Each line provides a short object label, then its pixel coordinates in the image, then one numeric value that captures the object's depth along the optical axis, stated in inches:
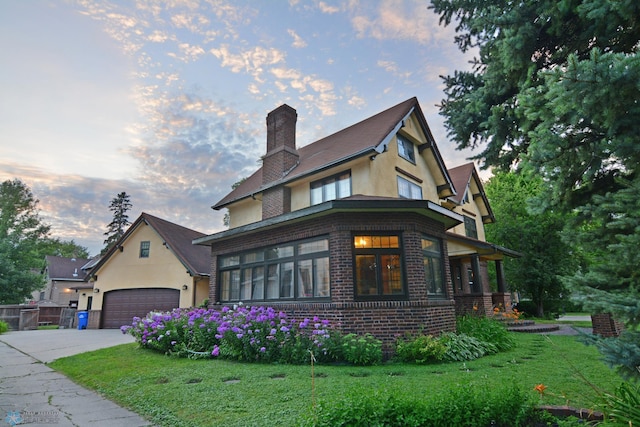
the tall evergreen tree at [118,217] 1918.1
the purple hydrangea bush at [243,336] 294.7
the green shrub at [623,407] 120.2
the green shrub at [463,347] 300.2
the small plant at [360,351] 285.3
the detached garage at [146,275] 690.2
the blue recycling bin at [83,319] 750.5
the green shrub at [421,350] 288.0
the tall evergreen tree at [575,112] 131.4
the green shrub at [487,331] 349.3
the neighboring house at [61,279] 1498.5
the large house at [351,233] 333.4
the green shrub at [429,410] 125.7
